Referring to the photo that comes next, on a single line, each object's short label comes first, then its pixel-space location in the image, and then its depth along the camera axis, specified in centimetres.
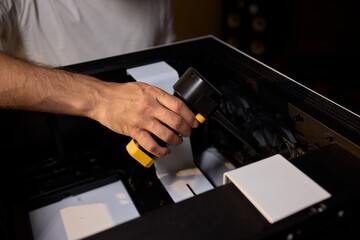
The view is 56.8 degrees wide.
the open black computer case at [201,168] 34
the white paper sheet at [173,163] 62
